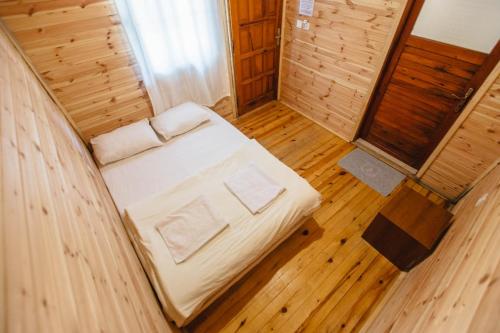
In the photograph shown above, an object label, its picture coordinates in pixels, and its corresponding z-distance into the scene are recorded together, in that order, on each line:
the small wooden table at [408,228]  1.60
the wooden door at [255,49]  2.66
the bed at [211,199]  1.38
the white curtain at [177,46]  2.07
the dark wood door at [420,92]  1.84
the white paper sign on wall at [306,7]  2.55
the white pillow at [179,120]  2.34
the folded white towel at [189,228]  1.48
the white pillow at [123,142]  2.09
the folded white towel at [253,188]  1.73
